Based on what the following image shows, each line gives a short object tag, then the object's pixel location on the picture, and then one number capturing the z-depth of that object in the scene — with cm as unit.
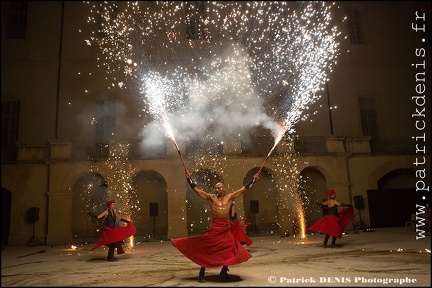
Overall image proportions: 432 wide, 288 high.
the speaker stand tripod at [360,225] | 1563
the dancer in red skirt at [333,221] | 986
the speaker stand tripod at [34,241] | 1396
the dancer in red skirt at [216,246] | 553
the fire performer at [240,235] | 838
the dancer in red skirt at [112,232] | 867
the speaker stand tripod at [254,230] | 1551
